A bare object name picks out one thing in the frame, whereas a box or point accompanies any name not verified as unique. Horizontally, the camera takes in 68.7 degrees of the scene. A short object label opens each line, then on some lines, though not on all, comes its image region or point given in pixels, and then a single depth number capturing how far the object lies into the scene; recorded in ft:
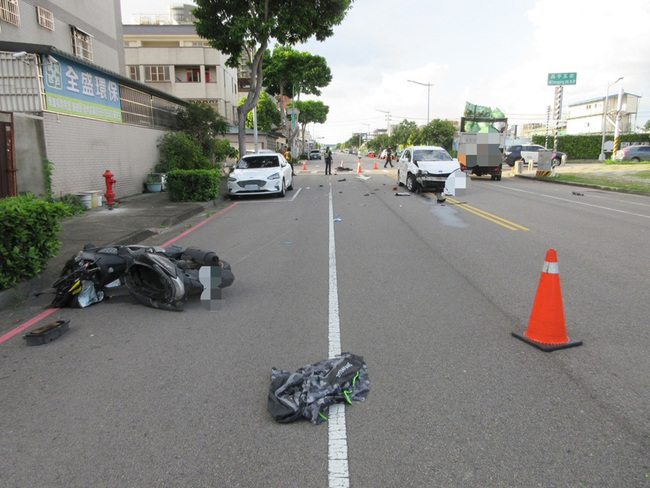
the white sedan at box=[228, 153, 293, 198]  56.54
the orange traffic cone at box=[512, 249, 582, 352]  14.05
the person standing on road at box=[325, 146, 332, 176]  105.29
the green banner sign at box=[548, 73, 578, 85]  95.25
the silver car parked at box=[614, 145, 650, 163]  113.39
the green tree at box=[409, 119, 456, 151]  194.08
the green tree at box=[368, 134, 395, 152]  358.86
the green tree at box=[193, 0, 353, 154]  71.46
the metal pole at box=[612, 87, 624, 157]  132.32
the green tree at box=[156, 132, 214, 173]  65.41
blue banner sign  40.63
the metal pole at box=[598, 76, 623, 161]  136.05
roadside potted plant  61.57
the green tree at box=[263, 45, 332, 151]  185.16
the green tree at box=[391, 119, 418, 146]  305.12
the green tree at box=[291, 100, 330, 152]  283.79
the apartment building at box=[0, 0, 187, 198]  38.55
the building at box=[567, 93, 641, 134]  275.18
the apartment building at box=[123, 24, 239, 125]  139.85
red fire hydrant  44.11
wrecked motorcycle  17.69
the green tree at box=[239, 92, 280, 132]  222.89
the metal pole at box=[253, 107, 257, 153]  103.60
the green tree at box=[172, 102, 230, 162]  75.56
